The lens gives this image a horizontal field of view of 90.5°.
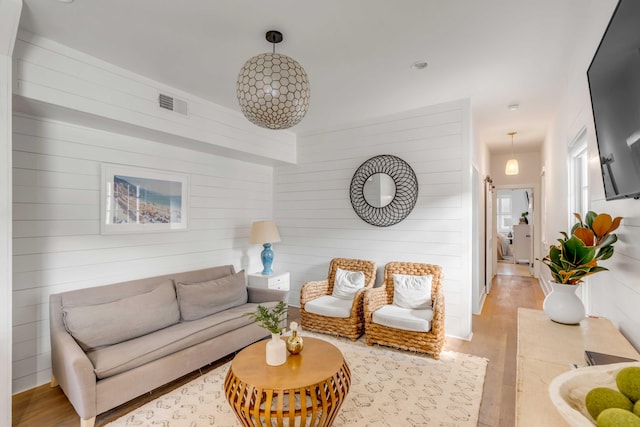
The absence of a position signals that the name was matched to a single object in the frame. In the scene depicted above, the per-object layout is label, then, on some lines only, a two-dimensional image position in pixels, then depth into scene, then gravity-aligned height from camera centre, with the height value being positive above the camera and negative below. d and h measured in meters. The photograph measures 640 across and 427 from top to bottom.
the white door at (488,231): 5.53 -0.28
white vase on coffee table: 2.10 -0.90
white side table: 4.17 -0.85
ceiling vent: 3.07 +1.14
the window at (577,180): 2.76 +0.34
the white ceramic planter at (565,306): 1.68 -0.48
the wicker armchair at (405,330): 3.03 -1.01
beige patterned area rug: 2.18 -1.39
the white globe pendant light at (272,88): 1.91 +0.80
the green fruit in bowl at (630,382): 0.56 -0.30
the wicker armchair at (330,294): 3.49 -0.98
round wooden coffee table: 1.83 -1.02
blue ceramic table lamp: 4.19 -0.27
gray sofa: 2.14 -0.98
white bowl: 0.68 -0.37
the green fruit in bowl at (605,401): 0.57 -0.34
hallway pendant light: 6.13 +0.95
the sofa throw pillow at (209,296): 3.15 -0.82
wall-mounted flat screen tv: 1.10 +0.47
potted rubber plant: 1.57 -0.23
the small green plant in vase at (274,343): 2.11 -0.84
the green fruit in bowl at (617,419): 0.48 -0.31
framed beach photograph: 3.04 +0.19
